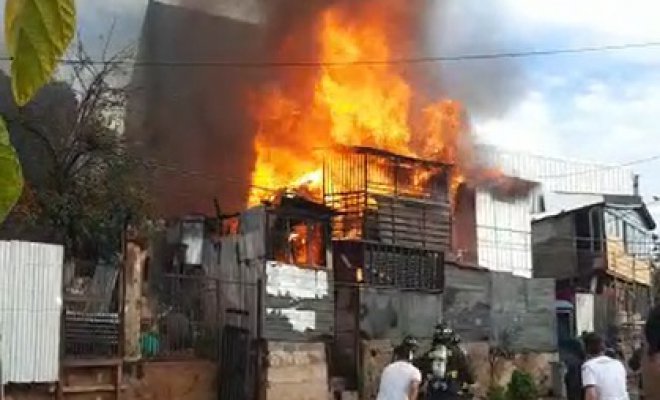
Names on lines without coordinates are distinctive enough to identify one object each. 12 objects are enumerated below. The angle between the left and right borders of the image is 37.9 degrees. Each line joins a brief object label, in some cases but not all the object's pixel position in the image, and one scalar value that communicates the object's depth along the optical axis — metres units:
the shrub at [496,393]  19.84
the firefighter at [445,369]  10.15
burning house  17.70
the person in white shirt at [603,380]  7.04
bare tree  17.44
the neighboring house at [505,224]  29.86
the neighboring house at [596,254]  32.25
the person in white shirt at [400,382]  8.56
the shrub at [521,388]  19.83
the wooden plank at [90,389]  13.42
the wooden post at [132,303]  14.55
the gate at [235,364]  16.27
